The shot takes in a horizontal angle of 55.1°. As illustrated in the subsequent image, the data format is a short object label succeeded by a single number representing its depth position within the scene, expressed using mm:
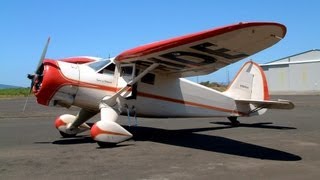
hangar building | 45459
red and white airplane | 6490
